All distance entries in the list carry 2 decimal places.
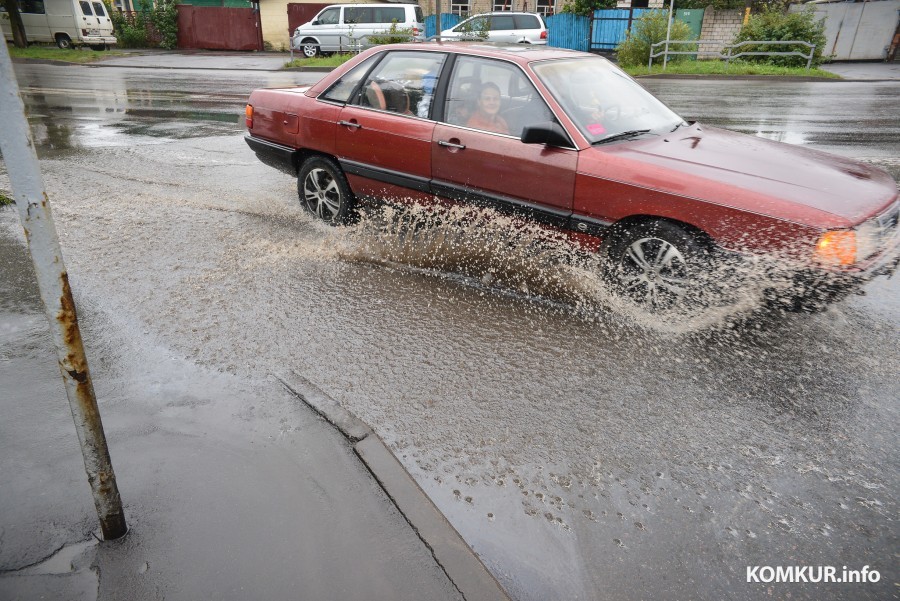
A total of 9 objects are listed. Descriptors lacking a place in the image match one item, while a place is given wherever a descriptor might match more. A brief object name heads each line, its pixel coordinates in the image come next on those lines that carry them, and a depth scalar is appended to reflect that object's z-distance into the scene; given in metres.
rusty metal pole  1.85
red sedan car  3.62
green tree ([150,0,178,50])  32.69
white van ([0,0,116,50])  29.92
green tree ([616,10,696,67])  20.52
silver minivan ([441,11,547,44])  23.38
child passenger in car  4.64
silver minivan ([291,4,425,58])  25.45
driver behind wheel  4.43
